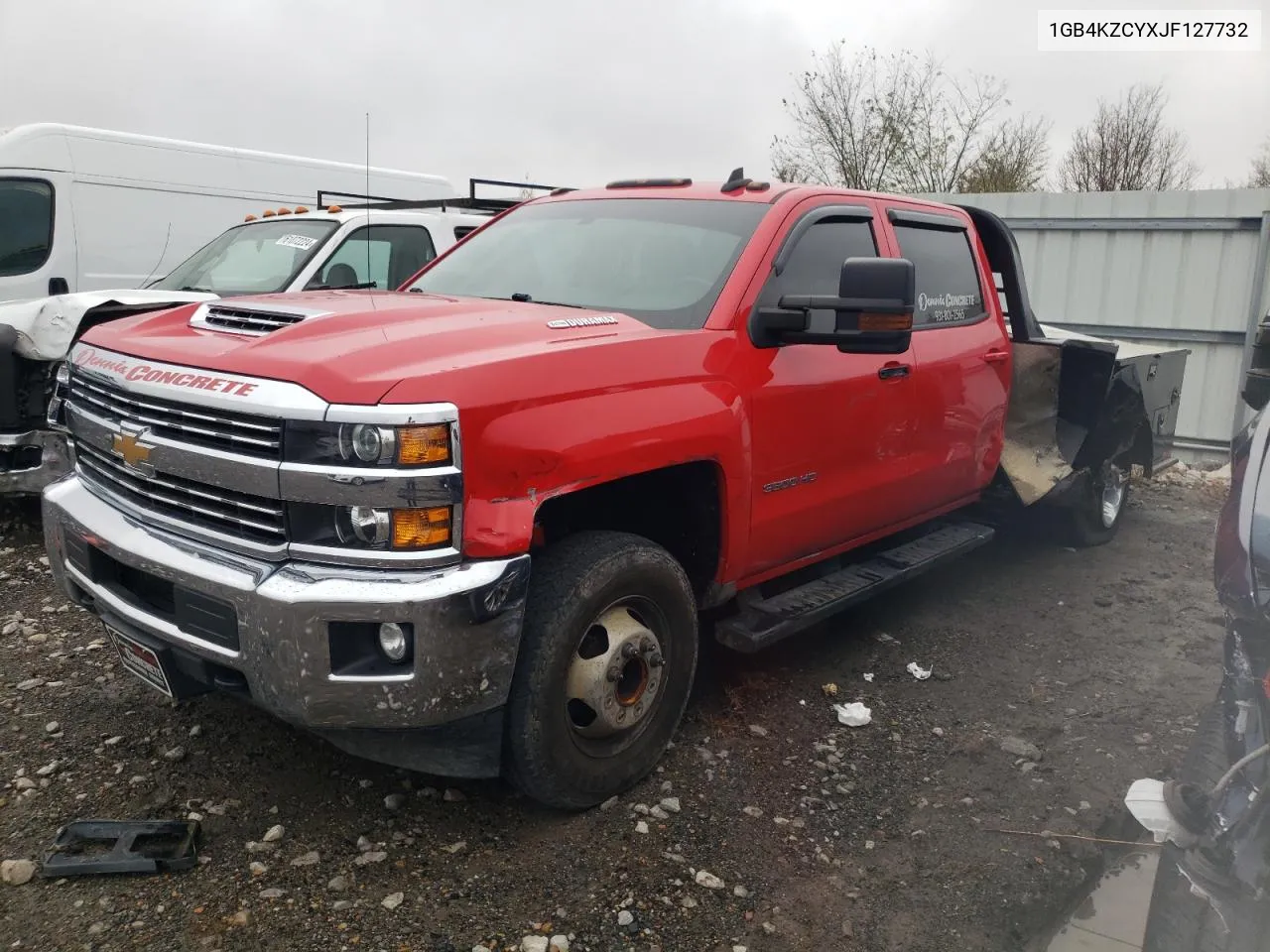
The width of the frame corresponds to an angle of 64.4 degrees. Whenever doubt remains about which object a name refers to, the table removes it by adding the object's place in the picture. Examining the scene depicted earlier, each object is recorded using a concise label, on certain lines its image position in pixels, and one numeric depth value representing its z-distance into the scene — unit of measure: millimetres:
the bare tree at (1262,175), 23688
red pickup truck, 2488
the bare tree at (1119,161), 22391
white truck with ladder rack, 5387
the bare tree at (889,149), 18938
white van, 8242
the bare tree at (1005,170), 18862
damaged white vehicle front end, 5348
